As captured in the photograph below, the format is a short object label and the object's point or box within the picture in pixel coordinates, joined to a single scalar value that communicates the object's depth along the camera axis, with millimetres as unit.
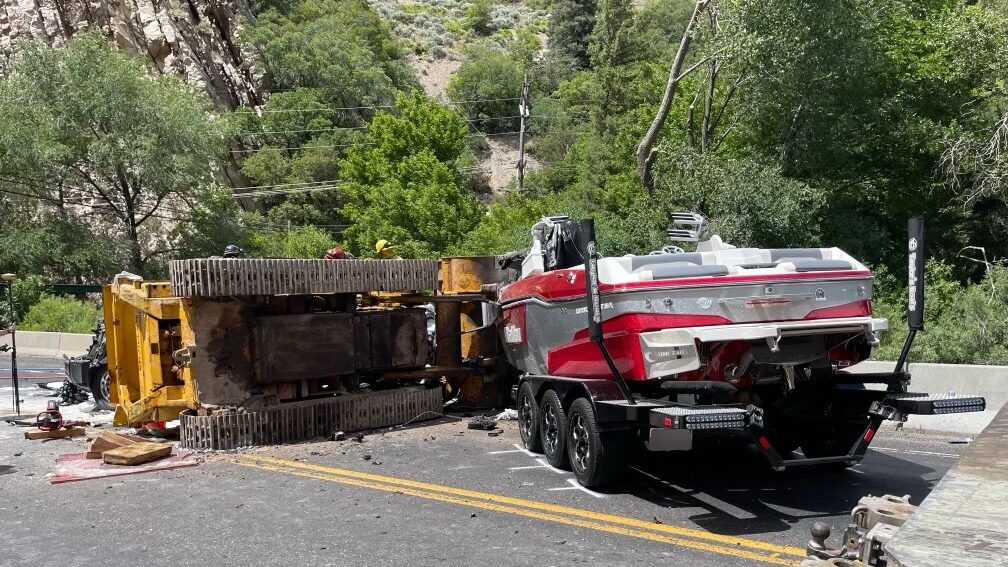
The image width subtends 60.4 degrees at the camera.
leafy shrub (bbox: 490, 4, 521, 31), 119062
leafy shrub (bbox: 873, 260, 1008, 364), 13805
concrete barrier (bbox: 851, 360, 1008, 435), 10180
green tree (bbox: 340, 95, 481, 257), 38500
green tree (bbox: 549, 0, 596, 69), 89438
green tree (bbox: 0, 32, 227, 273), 31375
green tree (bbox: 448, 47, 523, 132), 81500
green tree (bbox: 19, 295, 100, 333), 27750
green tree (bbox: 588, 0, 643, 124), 58094
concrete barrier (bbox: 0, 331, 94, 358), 23391
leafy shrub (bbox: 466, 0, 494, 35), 114775
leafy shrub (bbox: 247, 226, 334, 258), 41391
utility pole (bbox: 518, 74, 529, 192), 49275
